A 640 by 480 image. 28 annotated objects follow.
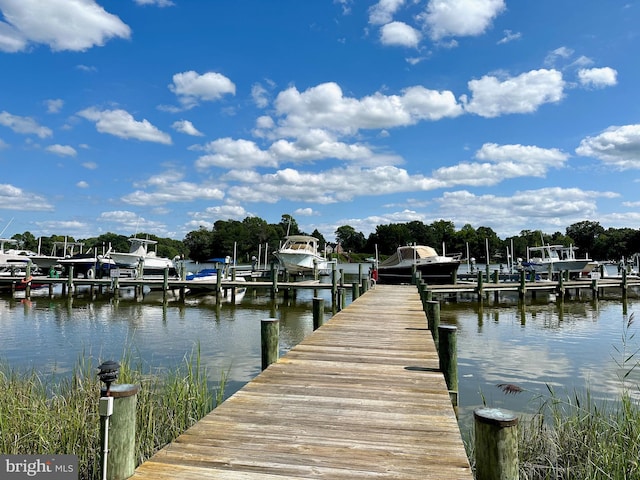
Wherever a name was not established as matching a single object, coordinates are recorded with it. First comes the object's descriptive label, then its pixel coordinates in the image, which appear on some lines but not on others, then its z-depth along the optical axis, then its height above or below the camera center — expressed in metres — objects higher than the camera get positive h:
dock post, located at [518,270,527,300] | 24.36 -1.88
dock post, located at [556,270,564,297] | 25.22 -1.93
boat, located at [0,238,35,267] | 33.19 +0.24
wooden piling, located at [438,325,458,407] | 5.34 -1.22
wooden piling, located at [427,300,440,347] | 8.49 -1.21
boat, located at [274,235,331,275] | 32.81 +0.05
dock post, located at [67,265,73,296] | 26.17 -1.11
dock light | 2.89 -0.74
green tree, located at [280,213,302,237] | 103.81 +7.60
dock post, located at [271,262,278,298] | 25.02 -1.52
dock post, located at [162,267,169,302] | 24.64 -1.40
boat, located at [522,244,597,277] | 32.34 -0.81
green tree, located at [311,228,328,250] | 115.75 +5.86
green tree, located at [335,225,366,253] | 127.94 +4.85
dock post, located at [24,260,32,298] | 26.22 -1.26
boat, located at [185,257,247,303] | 25.92 -1.51
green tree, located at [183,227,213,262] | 112.00 +3.78
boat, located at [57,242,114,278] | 33.22 -0.33
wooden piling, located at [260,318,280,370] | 5.97 -1.16
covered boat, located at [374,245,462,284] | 27.66 -0.78
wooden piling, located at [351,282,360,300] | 15.90 -1.21
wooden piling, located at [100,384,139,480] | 2.84 -1.12
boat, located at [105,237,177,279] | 31.19 -0.12
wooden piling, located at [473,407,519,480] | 2.55 -1.12
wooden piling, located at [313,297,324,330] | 9.69 -1.20
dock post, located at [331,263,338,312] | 21.36 -1.48
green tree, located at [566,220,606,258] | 109.64 +4.52
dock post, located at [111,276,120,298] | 25.88 -1.47
